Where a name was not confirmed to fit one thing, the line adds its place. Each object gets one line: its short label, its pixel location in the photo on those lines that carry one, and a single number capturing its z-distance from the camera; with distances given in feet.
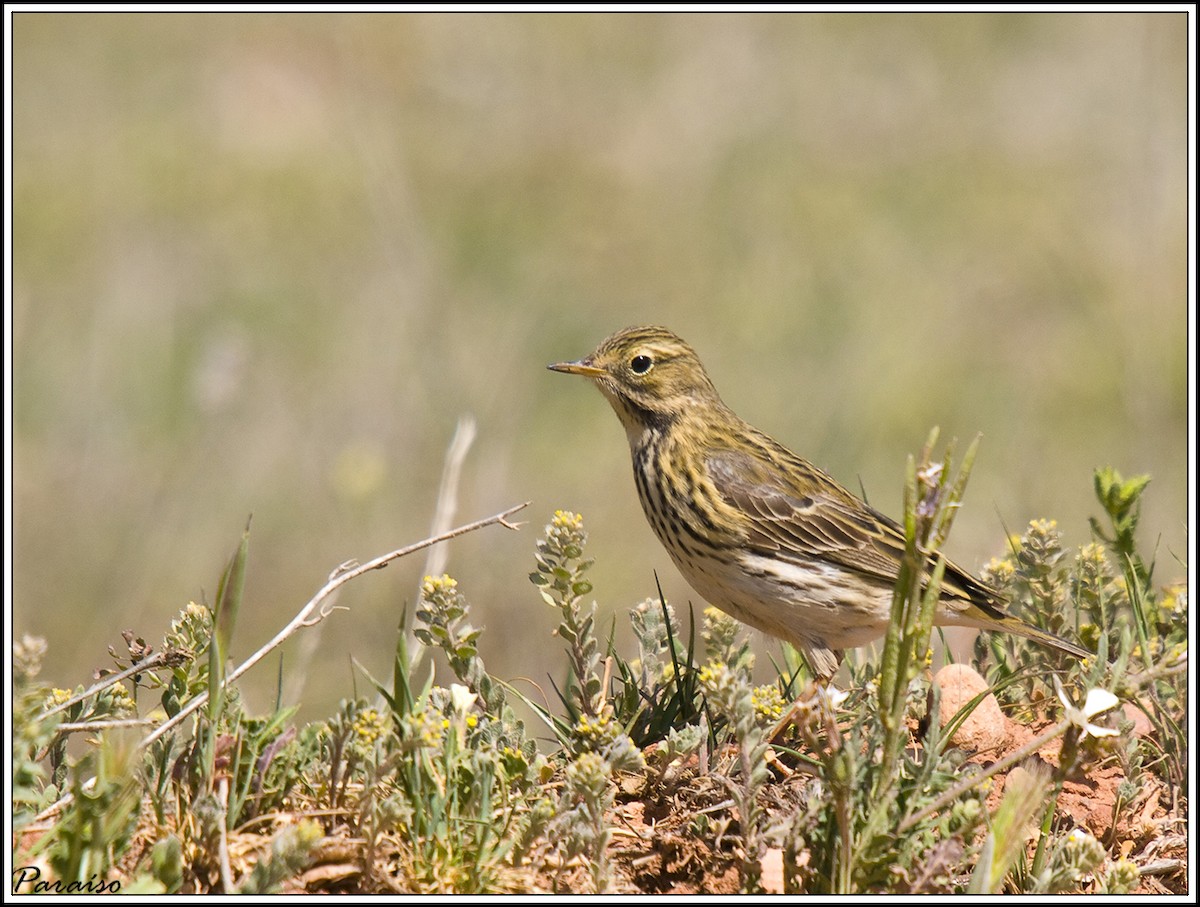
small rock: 29.99
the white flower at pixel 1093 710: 22.45
